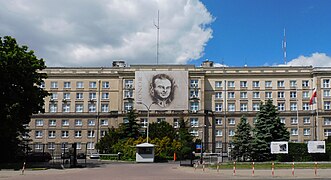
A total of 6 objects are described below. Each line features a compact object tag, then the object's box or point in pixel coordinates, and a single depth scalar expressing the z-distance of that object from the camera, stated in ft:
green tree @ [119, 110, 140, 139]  206.69
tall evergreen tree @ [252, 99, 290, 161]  153.03
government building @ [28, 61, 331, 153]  269.85
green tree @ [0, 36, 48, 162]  115.75
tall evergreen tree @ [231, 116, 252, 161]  159.61
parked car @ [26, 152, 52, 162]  164.61
